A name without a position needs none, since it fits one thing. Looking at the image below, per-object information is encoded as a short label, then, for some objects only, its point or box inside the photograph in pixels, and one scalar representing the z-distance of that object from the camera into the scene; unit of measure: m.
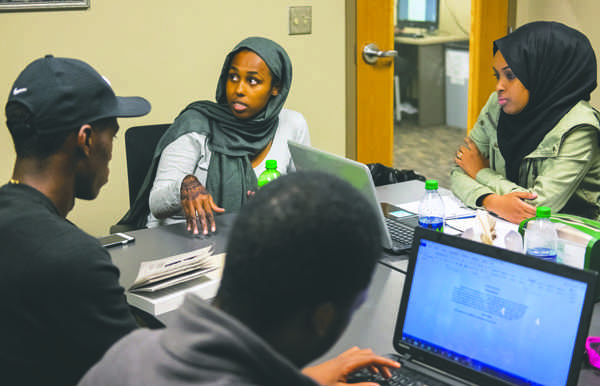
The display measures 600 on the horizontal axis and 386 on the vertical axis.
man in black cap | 1.14
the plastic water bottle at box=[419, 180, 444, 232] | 1.93
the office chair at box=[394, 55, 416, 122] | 6.46
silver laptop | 1.73
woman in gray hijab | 2.29
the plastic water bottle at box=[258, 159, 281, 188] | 2.15
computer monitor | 6.46
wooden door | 3.46
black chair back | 2.38
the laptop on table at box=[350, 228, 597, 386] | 1.07
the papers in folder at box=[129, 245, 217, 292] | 1.57
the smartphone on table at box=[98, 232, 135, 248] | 1.92
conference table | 1.37
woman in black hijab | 2.06
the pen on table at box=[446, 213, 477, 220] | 2.06
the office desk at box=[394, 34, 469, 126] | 6.30
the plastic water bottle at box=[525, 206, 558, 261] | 1.54
